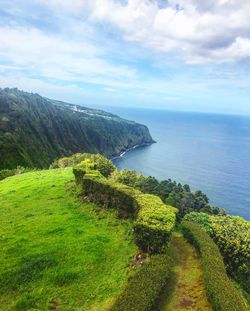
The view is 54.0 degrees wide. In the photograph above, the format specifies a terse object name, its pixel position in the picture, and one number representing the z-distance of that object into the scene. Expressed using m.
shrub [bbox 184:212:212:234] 27.93
